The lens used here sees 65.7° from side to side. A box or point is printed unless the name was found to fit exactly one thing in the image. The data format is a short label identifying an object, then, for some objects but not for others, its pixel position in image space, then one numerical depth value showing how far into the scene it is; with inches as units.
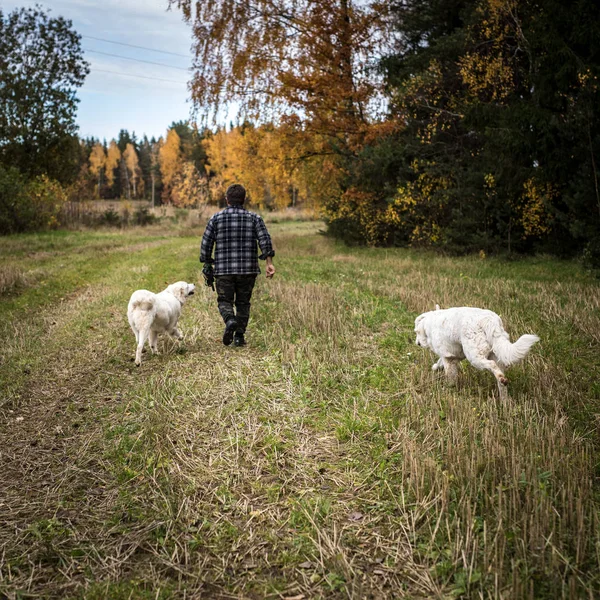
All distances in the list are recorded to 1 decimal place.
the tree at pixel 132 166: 3227.4
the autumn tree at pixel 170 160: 2847.0
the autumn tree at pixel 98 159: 3245.6
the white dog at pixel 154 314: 244.4
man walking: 260.4
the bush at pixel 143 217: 1229.1
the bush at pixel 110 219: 1141.7
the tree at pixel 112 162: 3380.9
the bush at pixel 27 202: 842.2
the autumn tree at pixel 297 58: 663.8
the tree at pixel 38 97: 996.6
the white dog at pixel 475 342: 166.2
